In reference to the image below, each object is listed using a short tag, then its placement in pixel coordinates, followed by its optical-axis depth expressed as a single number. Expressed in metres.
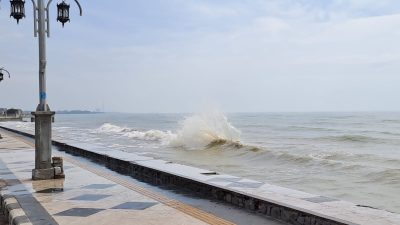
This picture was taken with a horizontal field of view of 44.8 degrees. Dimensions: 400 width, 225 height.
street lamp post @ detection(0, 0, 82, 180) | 9.66
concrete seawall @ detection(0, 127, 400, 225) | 5.62
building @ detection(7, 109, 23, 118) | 93.75
